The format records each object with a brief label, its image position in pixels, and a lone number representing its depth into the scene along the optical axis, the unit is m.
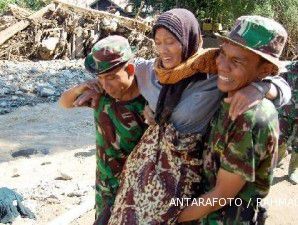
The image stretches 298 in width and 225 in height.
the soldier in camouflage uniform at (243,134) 1.73
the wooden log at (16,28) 12.45
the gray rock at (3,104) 8.68
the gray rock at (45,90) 9.49
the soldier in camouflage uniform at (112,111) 2.20
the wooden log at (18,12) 13.34
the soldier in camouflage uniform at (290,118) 4.25
